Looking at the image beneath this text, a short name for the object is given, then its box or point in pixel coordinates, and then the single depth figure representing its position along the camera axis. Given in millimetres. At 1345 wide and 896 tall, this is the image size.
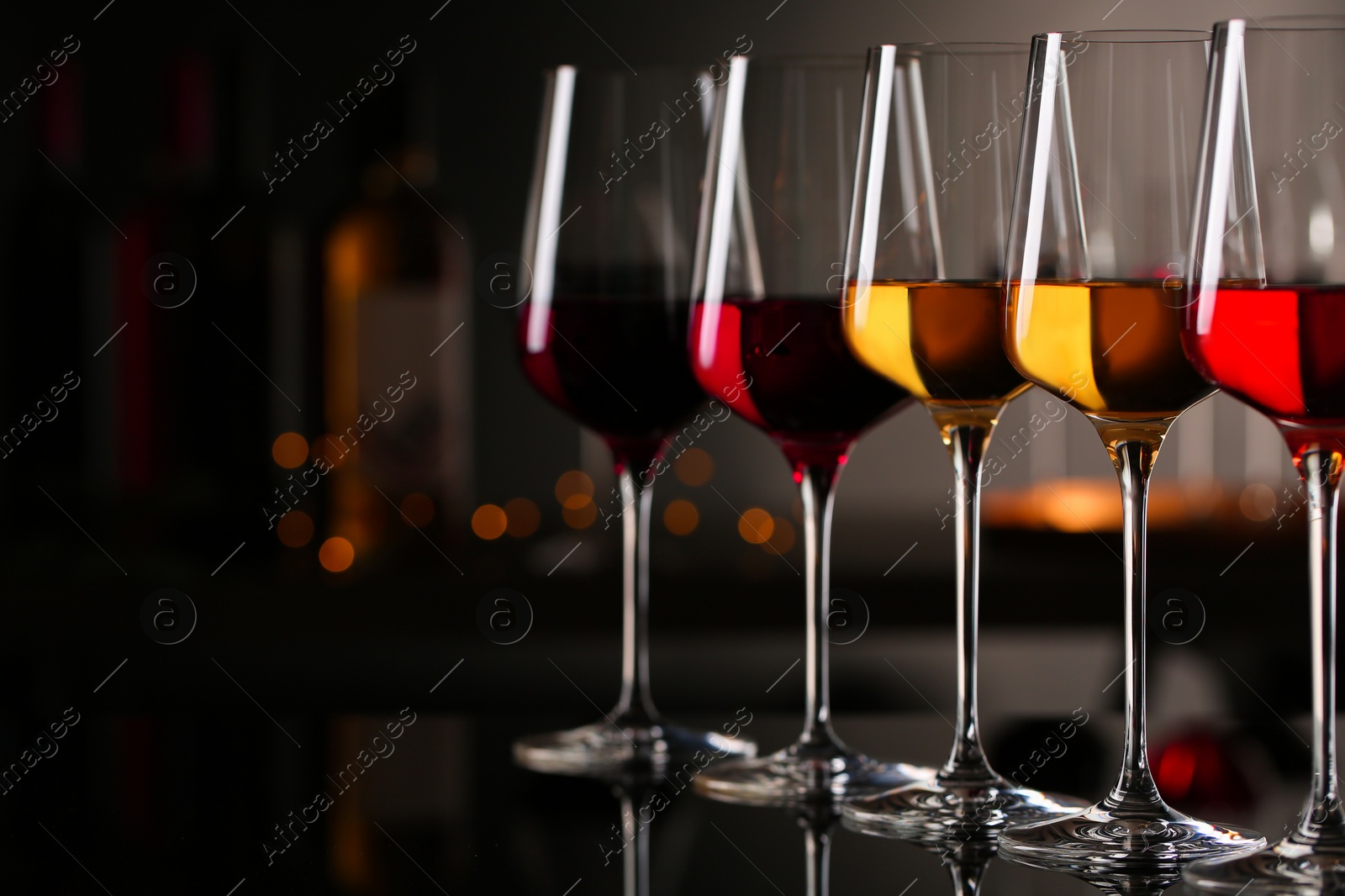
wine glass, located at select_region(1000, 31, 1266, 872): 1056
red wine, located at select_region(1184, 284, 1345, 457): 1010
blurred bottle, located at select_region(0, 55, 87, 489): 1882
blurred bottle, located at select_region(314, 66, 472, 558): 1775
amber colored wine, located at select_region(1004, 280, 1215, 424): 1056
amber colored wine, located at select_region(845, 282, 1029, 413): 1114
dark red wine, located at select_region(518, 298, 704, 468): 1222
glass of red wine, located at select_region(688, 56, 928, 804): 1157
